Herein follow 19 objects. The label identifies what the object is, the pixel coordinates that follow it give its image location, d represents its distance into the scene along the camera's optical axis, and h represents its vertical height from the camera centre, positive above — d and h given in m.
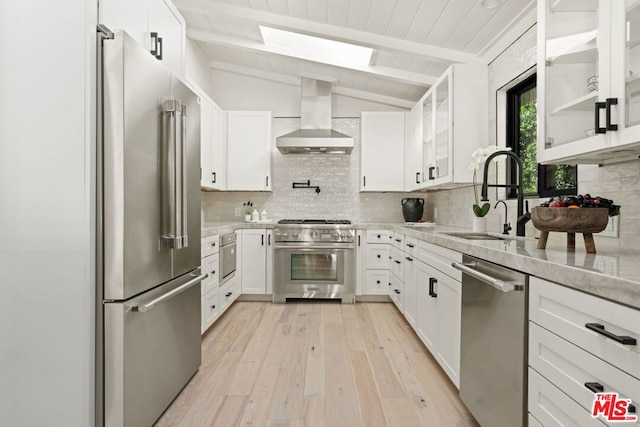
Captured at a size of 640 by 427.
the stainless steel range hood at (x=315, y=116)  4.57 +1.26
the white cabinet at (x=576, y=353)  0.90 -0.40
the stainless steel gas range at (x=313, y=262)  4.29 -0.59
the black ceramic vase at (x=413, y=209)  4.49 +0.05
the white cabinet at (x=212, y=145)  3.83 +0.77
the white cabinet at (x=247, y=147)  4.64 +0.84
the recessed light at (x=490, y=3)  2.46 +1.45
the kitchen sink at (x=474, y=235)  2.51 -0.16
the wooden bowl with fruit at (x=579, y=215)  1.38 +0.00
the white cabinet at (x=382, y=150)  4.67 +0.81
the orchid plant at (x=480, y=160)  2.61 +0.40
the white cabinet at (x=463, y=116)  3.14 +0.86
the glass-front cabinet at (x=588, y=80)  1.28 +0.55
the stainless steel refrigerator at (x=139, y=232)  1.49 -0.09
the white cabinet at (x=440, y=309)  2.09 -0.64
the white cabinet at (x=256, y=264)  4.33 -0.63
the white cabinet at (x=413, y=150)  4.15 +0.77
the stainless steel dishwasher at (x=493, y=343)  1.37 -0.56
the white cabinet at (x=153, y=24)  1.60 +0.97
